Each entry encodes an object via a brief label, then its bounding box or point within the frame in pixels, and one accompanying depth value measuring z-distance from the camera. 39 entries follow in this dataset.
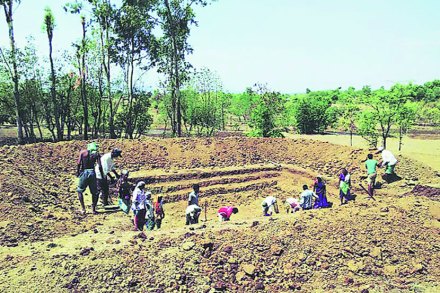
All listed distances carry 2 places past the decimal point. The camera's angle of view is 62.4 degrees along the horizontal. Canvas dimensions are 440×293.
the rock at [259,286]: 5.69
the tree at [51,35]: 22.83
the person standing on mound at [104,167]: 9.79
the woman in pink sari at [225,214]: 9.29
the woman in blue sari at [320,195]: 10.97
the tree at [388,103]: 20.08
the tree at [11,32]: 20.05
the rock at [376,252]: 6.50
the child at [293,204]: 10.25
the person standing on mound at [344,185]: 12.02
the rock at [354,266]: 6.20
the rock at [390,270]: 6.18
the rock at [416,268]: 6.23
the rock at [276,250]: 6.39
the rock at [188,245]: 6.20
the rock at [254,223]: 7.20
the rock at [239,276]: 5.80
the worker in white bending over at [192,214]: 8.84
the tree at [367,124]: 21.39
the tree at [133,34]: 22.84
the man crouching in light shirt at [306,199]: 10.29
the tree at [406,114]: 20.36
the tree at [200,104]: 34.94
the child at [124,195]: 9.50
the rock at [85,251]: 5.98
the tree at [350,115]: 27.97
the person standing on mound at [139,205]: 8.05
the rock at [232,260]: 6.05
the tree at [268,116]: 24.11
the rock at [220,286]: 5.56
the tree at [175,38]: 22.47
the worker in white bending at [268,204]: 9.99
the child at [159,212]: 9.01
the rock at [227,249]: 6.25
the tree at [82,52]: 22.81
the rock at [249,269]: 5.89
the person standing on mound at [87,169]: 8.98
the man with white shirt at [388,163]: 12.98
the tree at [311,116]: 42.94
